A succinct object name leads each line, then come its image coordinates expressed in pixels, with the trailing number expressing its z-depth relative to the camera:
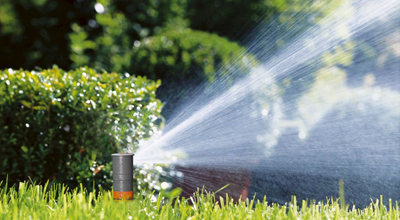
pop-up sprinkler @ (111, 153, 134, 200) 2.54
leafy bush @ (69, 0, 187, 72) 6.96
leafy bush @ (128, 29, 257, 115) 5.41
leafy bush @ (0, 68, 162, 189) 3.71
